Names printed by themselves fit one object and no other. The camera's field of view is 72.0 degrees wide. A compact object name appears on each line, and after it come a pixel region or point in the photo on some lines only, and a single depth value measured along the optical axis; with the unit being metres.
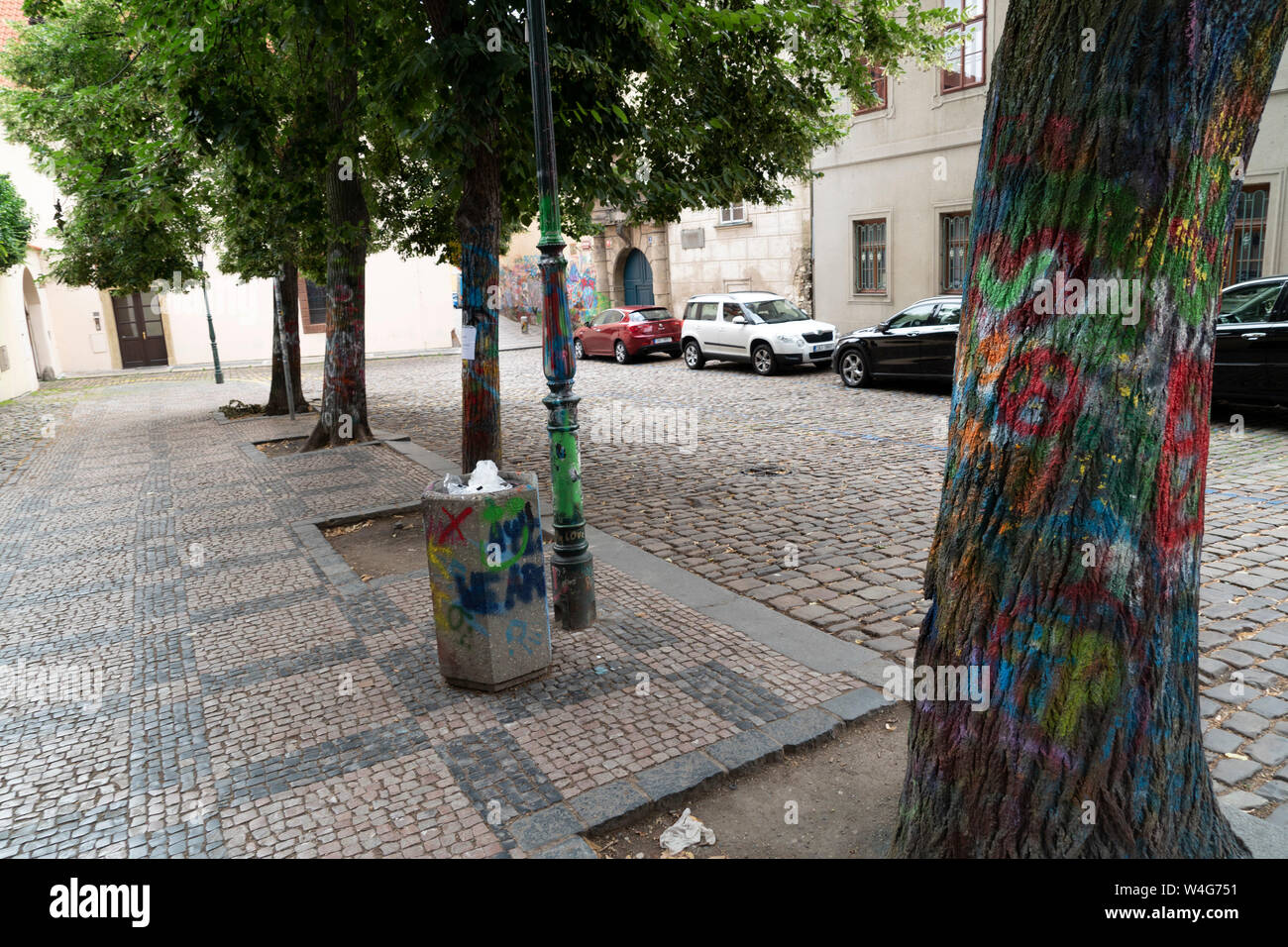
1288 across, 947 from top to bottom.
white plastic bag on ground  3.35
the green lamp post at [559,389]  5.03
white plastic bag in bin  4.67
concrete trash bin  4.47
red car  23.22
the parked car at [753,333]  18.09
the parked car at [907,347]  13.95
